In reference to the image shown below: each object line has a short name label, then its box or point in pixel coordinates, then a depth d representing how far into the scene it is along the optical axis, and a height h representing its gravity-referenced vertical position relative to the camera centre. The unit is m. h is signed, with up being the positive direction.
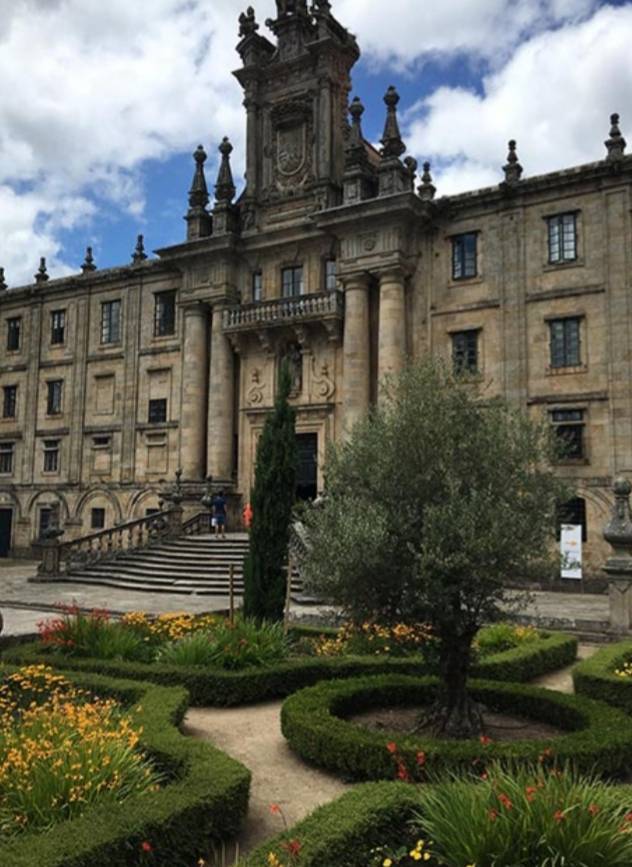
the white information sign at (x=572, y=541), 22.80 -1.28
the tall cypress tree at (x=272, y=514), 14.70 -0.38
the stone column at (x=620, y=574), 15.20 -1.49
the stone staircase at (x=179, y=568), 23.14 -2.44
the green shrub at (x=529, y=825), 5.04 -2.21
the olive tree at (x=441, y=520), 8.16 -0.25
